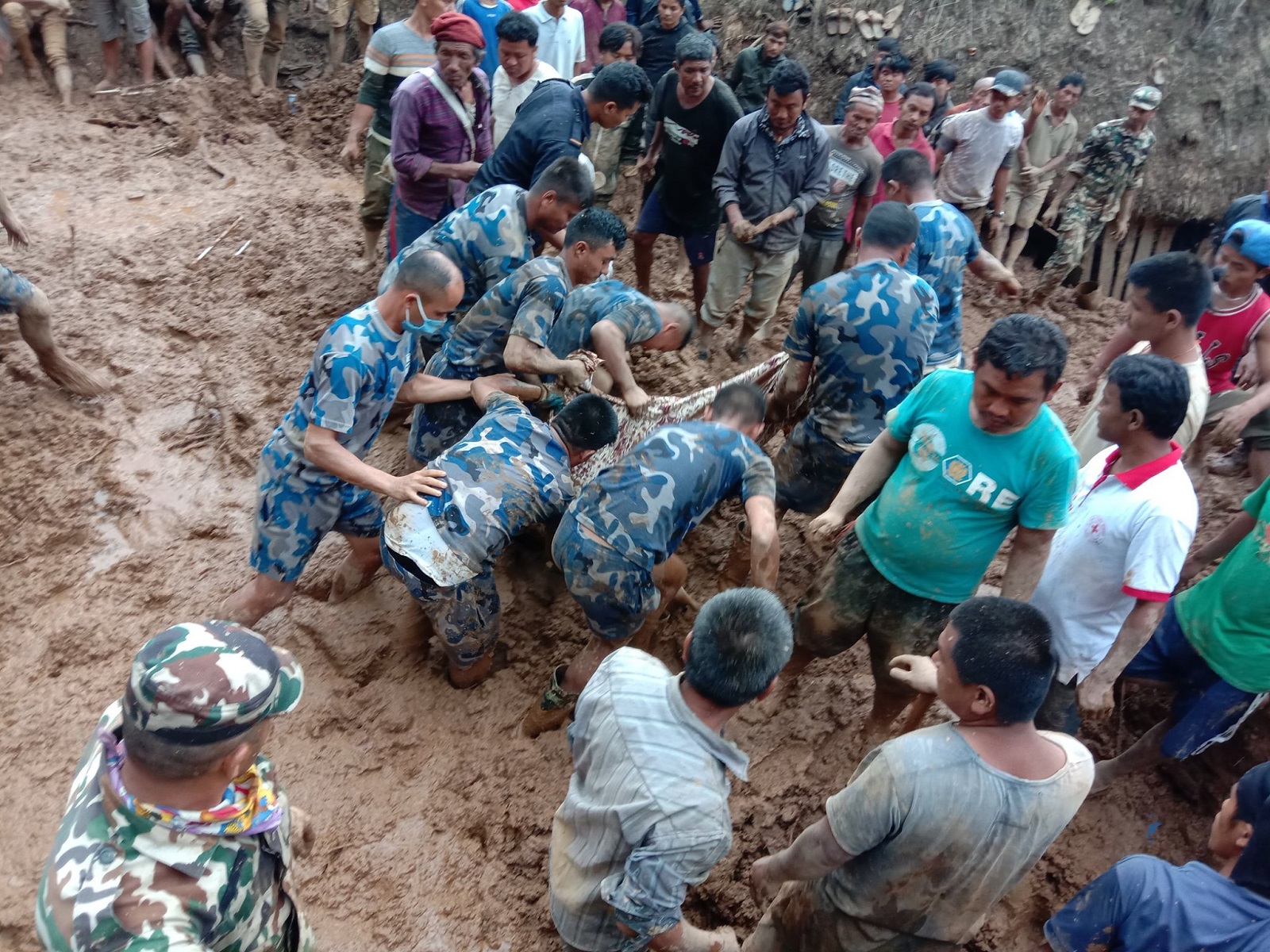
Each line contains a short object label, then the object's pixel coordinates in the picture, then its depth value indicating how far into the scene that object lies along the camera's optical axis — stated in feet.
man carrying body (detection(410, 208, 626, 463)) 11.37
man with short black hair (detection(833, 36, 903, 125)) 21.32
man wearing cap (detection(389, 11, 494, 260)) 15.11
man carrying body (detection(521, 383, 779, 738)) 9.68
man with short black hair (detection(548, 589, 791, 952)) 6.30
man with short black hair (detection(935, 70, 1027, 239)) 21.16
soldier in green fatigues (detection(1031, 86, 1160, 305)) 23.66
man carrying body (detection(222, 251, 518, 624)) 10.05
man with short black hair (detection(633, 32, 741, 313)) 17.19
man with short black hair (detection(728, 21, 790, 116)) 22.18
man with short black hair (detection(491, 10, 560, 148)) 15.84
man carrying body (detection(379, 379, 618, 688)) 10.09
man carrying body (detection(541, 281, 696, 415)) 11.27
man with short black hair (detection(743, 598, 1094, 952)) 6.17
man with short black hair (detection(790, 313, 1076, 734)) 8.55
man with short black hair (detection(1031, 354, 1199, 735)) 8.58
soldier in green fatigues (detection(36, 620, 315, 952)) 4.91
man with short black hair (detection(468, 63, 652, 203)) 14.61
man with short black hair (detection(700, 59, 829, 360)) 16.37
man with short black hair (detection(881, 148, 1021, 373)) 13.44
